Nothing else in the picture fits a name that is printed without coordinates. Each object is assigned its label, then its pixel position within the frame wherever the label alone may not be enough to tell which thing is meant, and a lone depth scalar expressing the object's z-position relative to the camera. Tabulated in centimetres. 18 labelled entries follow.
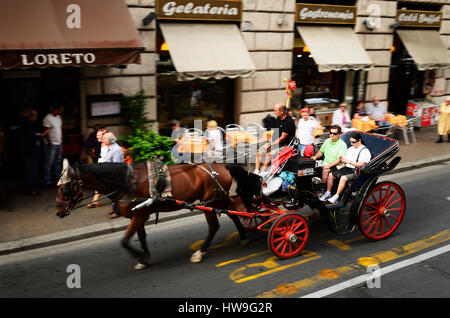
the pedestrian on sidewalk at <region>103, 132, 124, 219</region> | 768
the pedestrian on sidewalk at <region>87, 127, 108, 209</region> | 788
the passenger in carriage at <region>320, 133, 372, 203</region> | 666
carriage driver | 742
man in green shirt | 719
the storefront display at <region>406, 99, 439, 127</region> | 1539
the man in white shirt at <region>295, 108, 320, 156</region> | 1011
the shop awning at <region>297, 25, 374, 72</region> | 1255
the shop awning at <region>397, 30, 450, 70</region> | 1509
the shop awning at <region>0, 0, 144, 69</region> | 774
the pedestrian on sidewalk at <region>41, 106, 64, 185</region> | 909
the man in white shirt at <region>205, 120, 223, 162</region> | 933
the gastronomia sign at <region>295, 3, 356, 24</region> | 1281
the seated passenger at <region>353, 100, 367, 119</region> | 1330
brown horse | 519
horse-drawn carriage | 562
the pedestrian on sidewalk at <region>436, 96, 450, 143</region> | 1372
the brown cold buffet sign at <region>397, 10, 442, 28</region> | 1536
